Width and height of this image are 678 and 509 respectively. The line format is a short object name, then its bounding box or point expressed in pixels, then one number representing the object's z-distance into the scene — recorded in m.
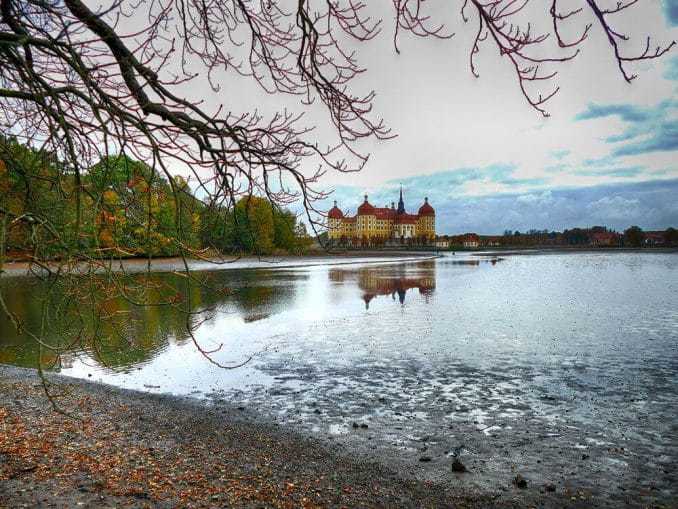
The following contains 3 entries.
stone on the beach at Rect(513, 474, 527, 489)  5.65
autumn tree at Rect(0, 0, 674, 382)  3.88
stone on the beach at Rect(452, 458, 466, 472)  5.99
